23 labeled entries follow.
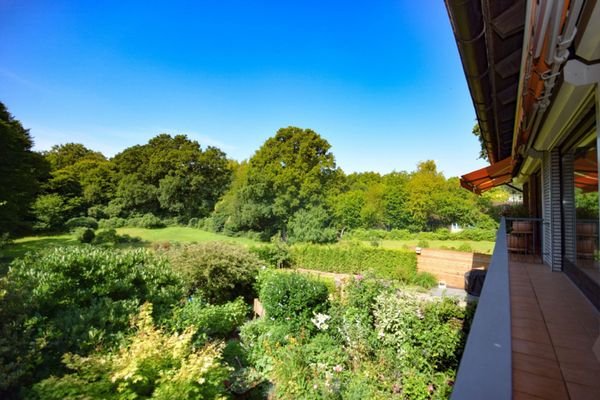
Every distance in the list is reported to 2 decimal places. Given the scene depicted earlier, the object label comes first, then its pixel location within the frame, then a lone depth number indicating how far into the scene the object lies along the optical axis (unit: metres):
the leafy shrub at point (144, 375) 3.36
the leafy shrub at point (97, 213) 27.66
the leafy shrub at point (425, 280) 12.91
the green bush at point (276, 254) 15.27
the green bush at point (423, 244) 18.48
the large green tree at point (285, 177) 24.61
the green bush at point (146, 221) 28.30
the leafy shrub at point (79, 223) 22.78
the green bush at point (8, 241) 13.46
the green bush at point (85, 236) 18.58
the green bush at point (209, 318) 6.37
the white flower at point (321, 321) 6.70
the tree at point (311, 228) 23.69
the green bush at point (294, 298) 7.40
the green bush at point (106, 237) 18.44
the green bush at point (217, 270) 9.84
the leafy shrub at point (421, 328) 4.84
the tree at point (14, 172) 15.12
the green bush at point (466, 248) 15.75
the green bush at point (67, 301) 3.98
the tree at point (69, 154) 32.70
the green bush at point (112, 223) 26.52
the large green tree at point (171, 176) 30.91
